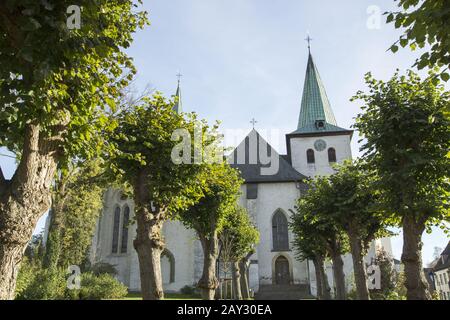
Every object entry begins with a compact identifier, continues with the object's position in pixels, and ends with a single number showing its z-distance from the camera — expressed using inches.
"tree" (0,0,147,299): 217.3
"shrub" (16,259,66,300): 705.0
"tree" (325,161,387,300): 621.0
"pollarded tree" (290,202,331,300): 828.4
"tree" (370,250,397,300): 911.7
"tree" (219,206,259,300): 1002.1
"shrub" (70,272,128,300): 881.5
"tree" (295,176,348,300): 655.8
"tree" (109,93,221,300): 456.8
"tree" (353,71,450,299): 414.9
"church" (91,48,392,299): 1391.5
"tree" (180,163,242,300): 617.3
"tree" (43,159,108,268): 909.8
